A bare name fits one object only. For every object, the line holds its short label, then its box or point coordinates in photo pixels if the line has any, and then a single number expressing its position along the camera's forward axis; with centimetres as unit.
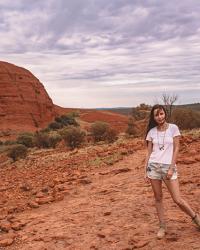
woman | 308
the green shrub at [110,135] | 1199
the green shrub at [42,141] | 1440
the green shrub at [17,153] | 1137
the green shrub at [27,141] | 1560
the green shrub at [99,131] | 1278
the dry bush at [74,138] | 1157
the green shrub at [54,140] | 1398
